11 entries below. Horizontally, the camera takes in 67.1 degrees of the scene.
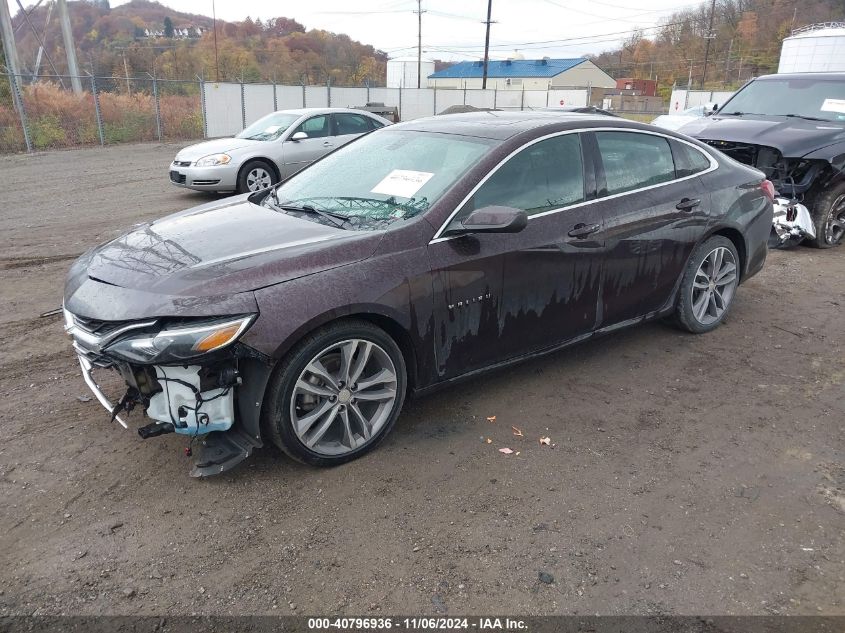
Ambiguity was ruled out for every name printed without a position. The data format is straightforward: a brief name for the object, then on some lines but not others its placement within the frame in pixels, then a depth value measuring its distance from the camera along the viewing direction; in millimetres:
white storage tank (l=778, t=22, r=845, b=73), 28703
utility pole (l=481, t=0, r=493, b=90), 50719
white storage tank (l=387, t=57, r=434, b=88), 80312
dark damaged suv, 7547
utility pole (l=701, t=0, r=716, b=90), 65206
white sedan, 10617
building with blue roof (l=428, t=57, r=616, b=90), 76688
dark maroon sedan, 2918
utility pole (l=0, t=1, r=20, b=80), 22984
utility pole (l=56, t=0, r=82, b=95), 26781
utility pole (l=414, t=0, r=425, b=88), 68331
